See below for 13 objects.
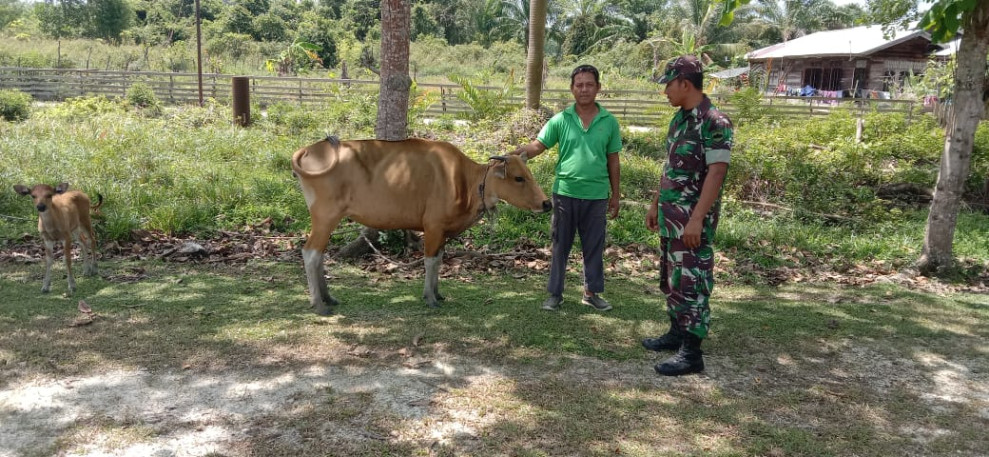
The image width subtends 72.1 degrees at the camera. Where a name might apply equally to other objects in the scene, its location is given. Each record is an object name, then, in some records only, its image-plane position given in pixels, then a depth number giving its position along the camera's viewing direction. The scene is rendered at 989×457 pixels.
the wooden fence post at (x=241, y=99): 14.56
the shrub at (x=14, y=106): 16.19
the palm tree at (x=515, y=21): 43.00
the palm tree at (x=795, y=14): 55.34
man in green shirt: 5.22
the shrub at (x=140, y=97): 17.95
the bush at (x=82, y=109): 14.59
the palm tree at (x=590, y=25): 43.25
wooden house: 27.66
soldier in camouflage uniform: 4.07
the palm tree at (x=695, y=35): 35.00
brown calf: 5.68
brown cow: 5.21
